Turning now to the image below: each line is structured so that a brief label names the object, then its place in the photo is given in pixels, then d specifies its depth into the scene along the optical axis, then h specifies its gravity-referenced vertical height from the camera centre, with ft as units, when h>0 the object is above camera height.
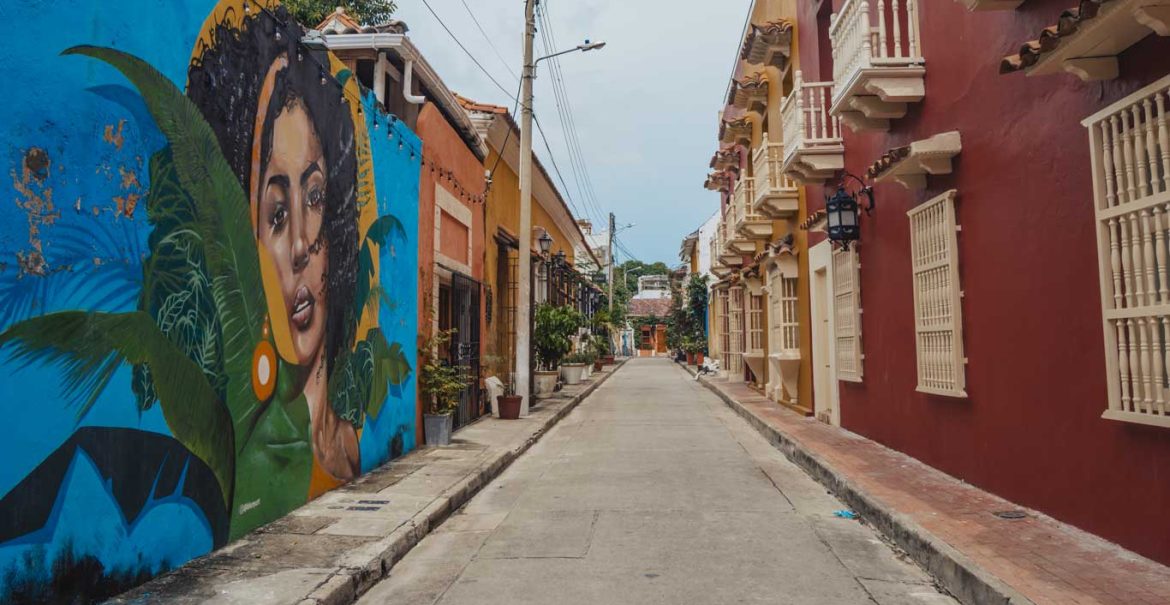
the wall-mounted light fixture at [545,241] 57.94 +8.22
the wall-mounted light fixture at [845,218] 34.78 +5.69
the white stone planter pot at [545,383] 65.46 -2.71
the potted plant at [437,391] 34.35 -1.67
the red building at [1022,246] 15.34 +2.49
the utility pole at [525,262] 47.44 +5.62
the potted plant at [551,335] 63.82 +1.31
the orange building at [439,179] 31.78 +8.68
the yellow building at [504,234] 47.98 +7.95
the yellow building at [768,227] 49.67 +8.95
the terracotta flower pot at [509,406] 46.24 -3.23
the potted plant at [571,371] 82.99 -2.15
